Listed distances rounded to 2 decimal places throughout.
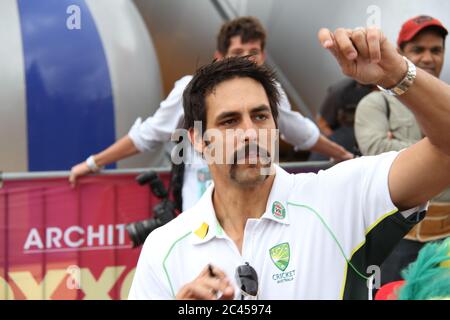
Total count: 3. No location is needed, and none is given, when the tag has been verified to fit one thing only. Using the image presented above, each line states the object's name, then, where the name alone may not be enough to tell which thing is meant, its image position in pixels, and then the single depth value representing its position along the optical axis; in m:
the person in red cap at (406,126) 3.17
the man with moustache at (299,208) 1.50
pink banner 3.58
